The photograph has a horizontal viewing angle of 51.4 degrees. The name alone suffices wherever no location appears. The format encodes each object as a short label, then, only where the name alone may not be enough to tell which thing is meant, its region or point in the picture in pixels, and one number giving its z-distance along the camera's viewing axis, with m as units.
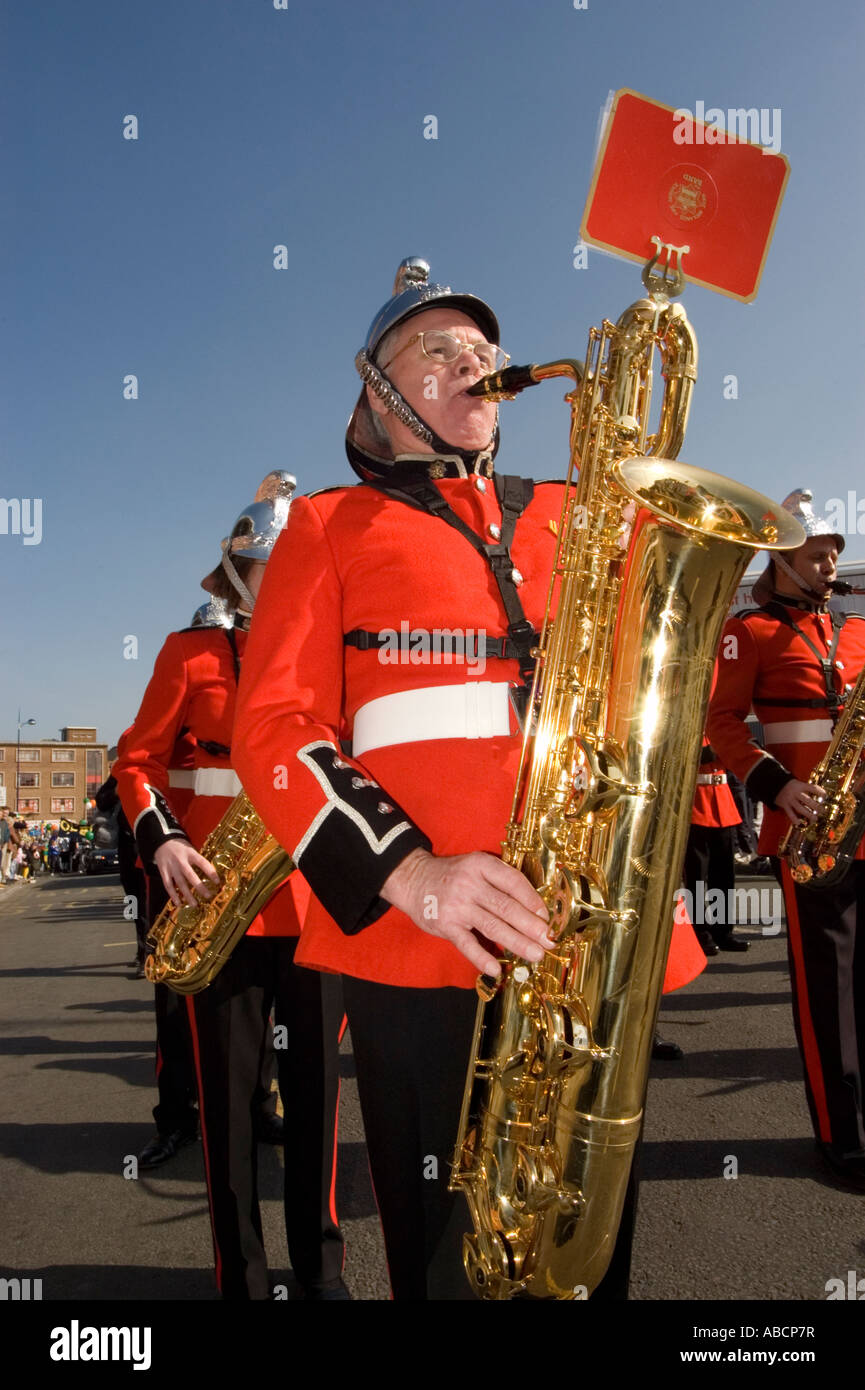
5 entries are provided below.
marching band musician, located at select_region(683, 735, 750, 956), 7.29
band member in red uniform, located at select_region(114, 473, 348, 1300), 2.62
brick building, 81.19
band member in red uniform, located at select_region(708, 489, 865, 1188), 3.57
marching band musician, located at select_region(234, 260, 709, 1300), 1.52
